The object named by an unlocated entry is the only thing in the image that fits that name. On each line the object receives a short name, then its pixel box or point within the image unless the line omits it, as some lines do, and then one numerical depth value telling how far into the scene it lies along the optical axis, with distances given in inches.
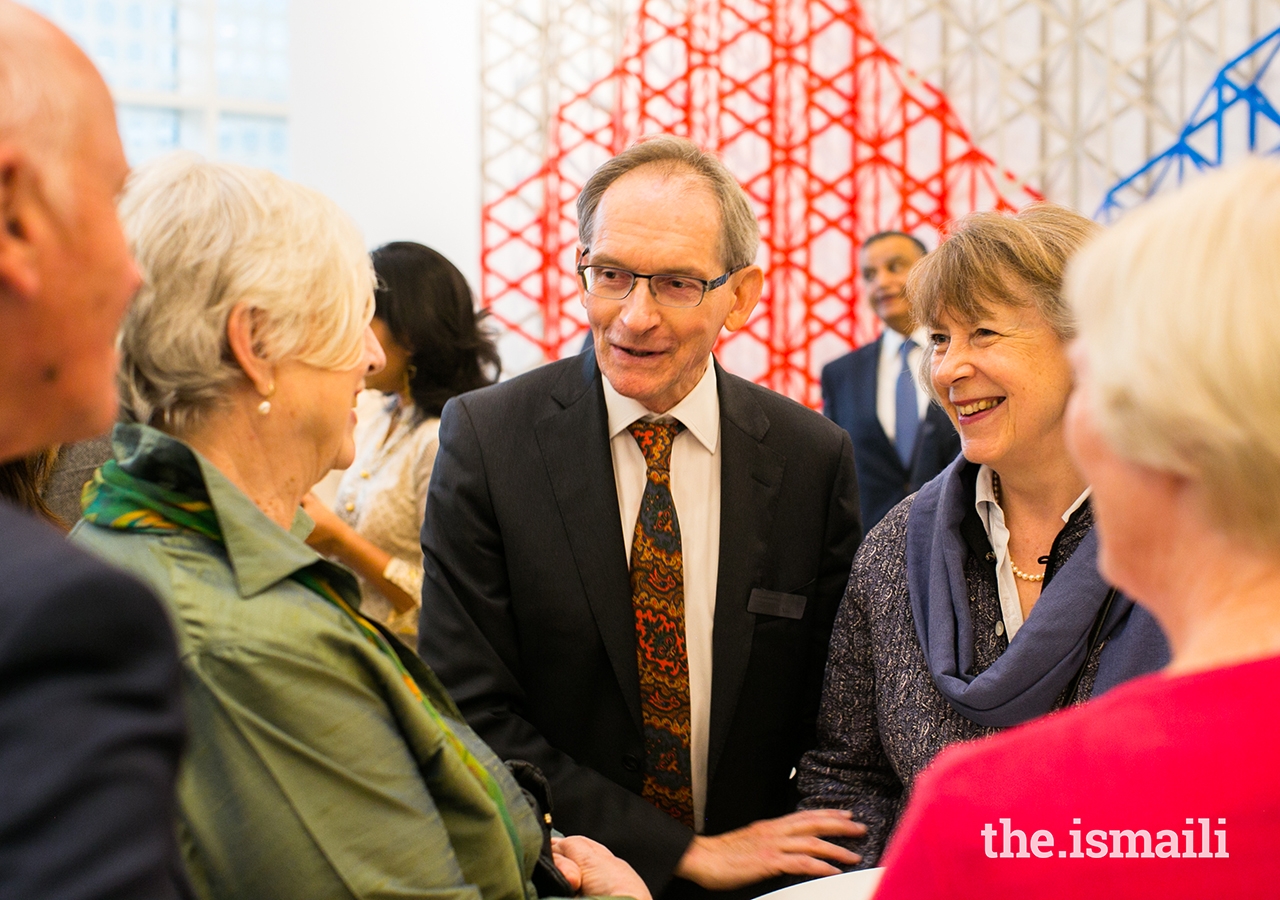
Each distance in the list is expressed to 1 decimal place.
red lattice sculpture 179.2
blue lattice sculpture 146.3
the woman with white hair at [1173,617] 24.2
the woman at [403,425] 91.0
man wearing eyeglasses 64.2
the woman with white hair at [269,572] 34.0
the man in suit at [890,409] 135.5
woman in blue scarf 54.6
